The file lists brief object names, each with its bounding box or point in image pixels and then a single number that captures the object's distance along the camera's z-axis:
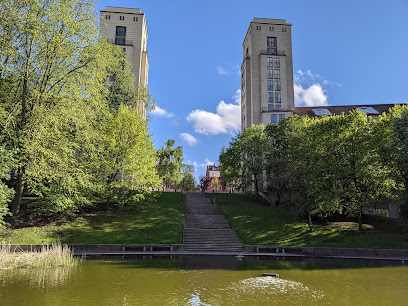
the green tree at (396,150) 25.81
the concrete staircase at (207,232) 25.28
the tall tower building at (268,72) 64.94
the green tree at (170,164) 71.12
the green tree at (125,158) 31.69
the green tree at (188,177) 95.25
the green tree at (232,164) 51.79
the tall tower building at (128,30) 61.78
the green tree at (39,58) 22.05
